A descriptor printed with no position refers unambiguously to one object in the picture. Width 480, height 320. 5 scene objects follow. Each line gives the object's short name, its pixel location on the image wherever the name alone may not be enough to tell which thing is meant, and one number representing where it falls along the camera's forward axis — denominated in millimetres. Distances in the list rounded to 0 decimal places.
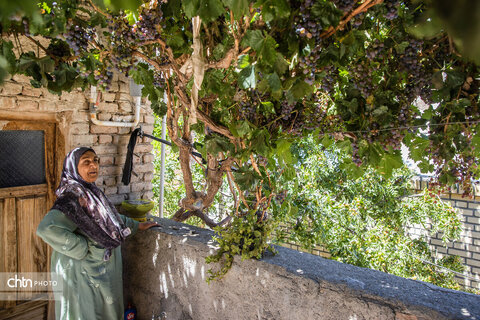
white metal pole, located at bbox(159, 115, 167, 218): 4230
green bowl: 2996
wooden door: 2682
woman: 2367
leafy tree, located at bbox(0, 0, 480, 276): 1334
